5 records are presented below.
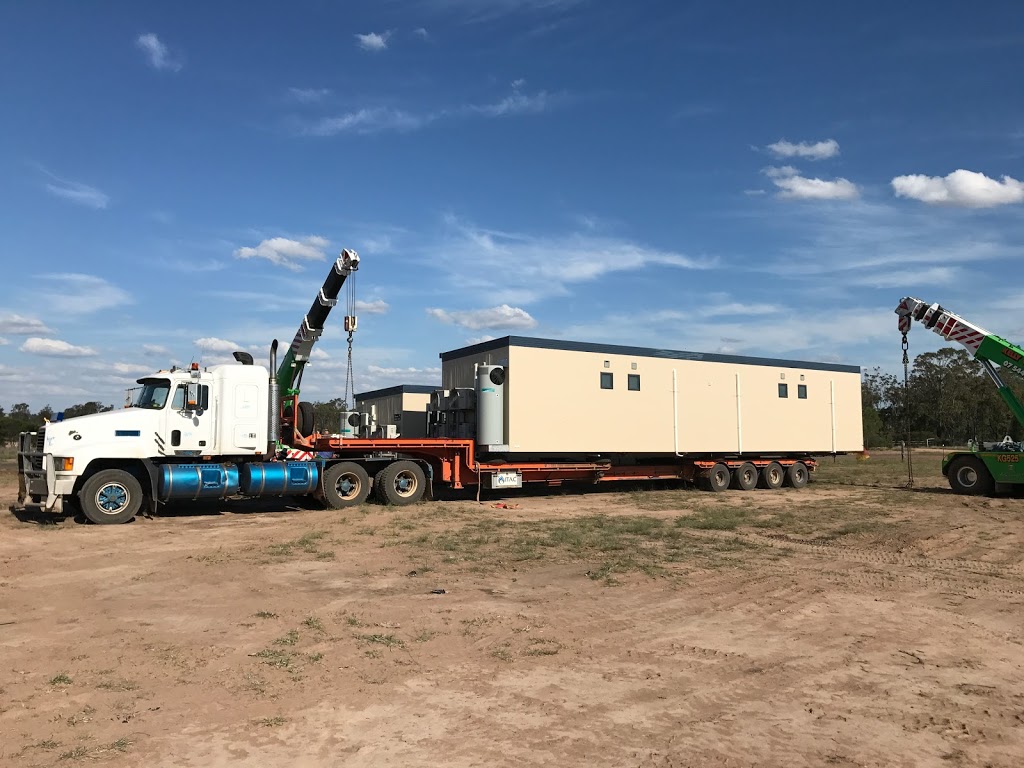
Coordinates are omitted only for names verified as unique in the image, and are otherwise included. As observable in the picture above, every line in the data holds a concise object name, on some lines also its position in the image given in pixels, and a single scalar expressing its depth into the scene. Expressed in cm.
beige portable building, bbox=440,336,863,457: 1984
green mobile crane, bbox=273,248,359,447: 1759
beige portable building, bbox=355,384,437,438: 2295
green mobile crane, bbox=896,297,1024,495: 2158
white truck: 1490
